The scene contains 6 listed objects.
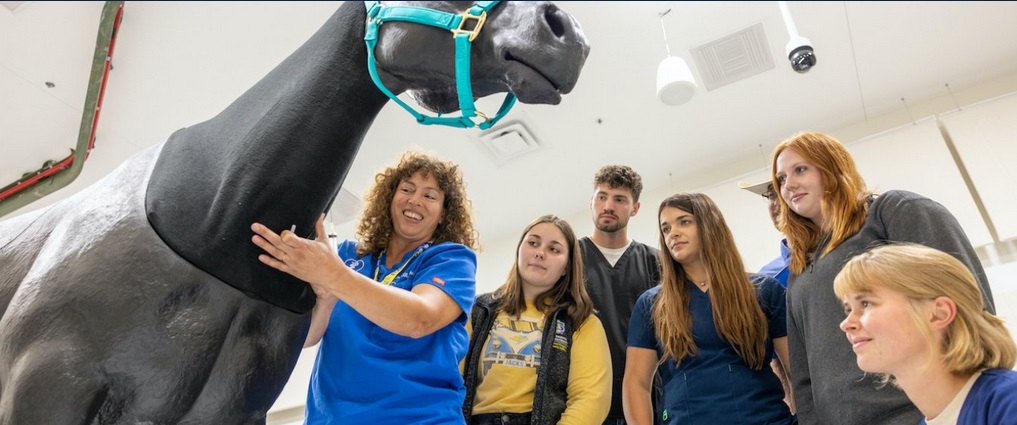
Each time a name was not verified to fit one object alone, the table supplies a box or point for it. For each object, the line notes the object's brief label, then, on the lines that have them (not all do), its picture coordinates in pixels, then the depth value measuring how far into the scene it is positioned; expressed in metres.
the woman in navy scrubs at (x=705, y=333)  1.45
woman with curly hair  0.93
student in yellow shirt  1.56
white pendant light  3.24
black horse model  0.82
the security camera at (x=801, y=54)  2.88
